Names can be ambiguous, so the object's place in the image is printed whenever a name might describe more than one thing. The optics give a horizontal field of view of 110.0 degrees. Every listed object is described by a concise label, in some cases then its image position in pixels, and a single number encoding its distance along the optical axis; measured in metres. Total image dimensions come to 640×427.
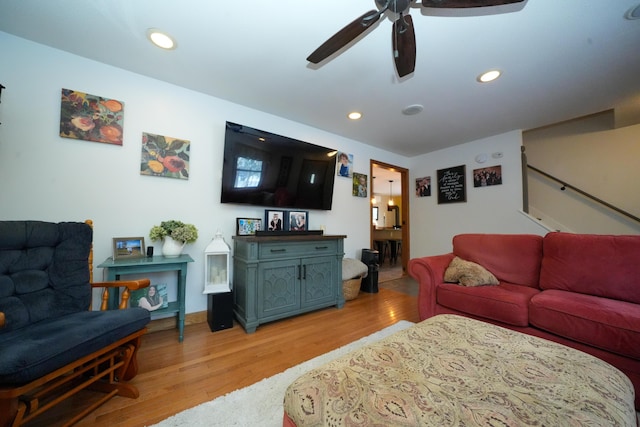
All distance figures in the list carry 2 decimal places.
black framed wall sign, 3.86
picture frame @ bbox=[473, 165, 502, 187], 3.48
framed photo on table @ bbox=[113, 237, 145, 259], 1.92
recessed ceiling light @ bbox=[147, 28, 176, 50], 1.63
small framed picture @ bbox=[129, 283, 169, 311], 1.91
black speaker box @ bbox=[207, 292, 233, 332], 2.12
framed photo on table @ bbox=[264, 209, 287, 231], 2.73
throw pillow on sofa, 2.01
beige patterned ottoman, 0.64
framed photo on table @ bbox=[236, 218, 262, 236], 2.56
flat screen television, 2.44
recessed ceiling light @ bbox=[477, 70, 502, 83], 2.05
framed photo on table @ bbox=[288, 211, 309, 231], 2.93
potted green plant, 2.05
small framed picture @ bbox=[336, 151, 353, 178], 3.54
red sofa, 1.35
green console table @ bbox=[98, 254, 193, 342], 1.71
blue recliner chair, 0.90
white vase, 2.06
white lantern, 2.18
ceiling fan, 1.09
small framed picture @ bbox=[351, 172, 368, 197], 3.73
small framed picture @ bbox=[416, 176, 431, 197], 4.32
